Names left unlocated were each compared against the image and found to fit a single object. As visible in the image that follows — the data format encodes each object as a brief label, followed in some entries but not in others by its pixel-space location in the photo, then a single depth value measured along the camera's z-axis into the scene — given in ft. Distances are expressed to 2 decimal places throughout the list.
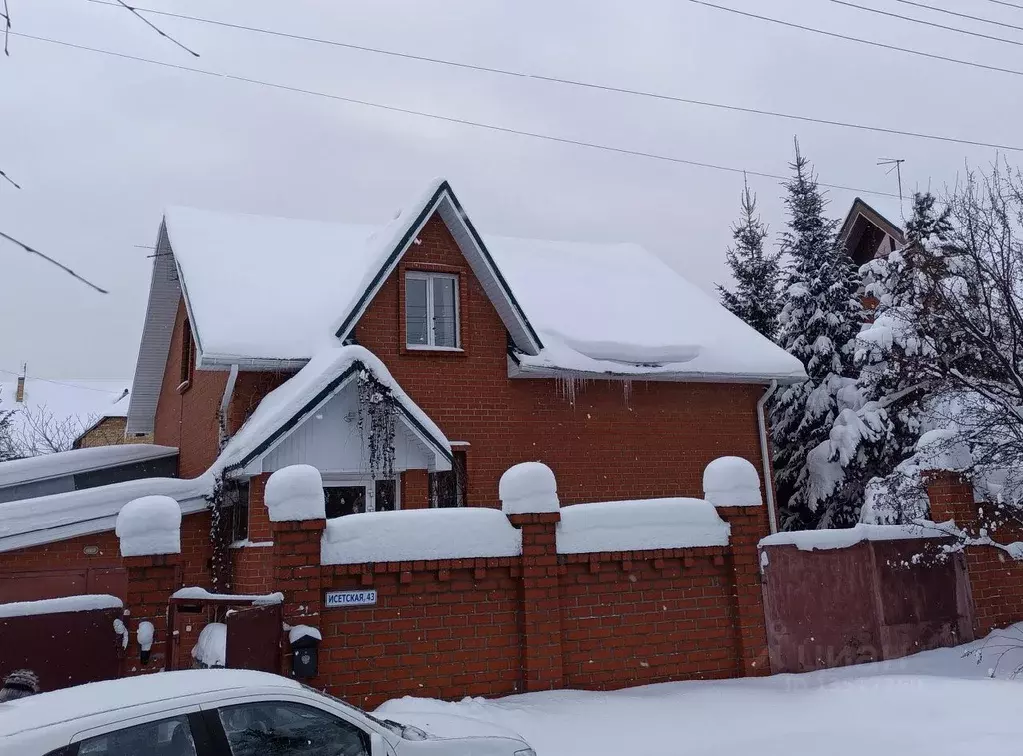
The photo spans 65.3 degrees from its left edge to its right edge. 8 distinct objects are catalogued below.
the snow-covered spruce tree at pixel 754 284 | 70.69
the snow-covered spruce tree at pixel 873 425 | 48.24
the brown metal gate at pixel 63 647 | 20.11
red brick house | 33.35
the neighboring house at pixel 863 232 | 76.74
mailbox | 20.94
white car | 10.95
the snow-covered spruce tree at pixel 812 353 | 56.24
